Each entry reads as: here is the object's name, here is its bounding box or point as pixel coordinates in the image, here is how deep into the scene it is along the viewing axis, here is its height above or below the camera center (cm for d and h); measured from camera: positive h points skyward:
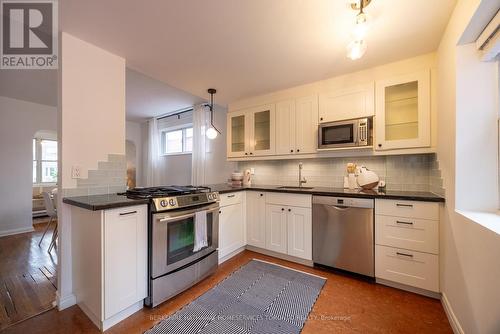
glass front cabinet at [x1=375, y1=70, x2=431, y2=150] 204 +58
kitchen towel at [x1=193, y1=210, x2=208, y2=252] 204 -66
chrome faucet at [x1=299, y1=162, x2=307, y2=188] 299 -19
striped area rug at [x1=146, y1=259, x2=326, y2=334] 149 -118
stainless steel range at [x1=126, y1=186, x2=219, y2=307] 170 -68
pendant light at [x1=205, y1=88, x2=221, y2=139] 296 +51
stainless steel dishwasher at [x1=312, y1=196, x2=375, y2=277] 205 -71
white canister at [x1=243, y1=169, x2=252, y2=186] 322 -19
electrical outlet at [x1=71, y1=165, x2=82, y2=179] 178 -5
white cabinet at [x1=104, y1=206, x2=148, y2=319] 147 -70
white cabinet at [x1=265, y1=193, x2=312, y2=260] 241 -73
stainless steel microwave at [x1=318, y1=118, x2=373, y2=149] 227 +39
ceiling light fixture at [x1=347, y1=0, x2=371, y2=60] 136 +92
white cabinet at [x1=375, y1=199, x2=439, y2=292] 179 -71
